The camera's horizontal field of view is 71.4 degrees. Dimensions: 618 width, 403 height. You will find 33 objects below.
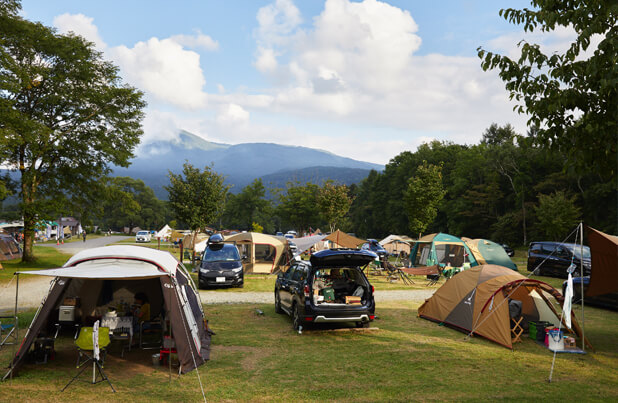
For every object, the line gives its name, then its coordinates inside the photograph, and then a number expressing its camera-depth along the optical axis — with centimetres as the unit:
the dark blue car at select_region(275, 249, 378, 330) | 957
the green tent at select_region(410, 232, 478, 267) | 2359
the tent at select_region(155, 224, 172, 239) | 5011
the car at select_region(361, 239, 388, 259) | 2973
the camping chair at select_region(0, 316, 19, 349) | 862
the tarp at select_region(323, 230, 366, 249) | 2375
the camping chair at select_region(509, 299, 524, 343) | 933
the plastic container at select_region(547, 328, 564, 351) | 871
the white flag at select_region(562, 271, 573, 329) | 750
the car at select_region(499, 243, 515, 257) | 3924
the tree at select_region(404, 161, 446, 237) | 3622
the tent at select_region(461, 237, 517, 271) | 2298
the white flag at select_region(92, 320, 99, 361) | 655
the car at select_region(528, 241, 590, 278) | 1912
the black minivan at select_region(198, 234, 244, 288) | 1662
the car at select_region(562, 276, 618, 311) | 1309
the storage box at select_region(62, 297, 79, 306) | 912
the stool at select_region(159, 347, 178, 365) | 759
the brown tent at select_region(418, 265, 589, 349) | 920
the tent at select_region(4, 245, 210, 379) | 693
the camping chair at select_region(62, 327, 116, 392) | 664
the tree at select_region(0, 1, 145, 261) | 2112
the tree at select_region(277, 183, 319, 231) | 6188
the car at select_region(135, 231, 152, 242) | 5406
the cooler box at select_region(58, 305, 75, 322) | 911
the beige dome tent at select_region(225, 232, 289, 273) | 2172
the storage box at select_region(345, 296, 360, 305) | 1003
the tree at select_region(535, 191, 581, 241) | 3691
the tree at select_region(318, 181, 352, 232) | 4484
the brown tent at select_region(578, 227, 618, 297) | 900
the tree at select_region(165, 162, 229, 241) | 2764
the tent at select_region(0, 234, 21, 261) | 2583
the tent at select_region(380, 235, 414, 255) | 3491
